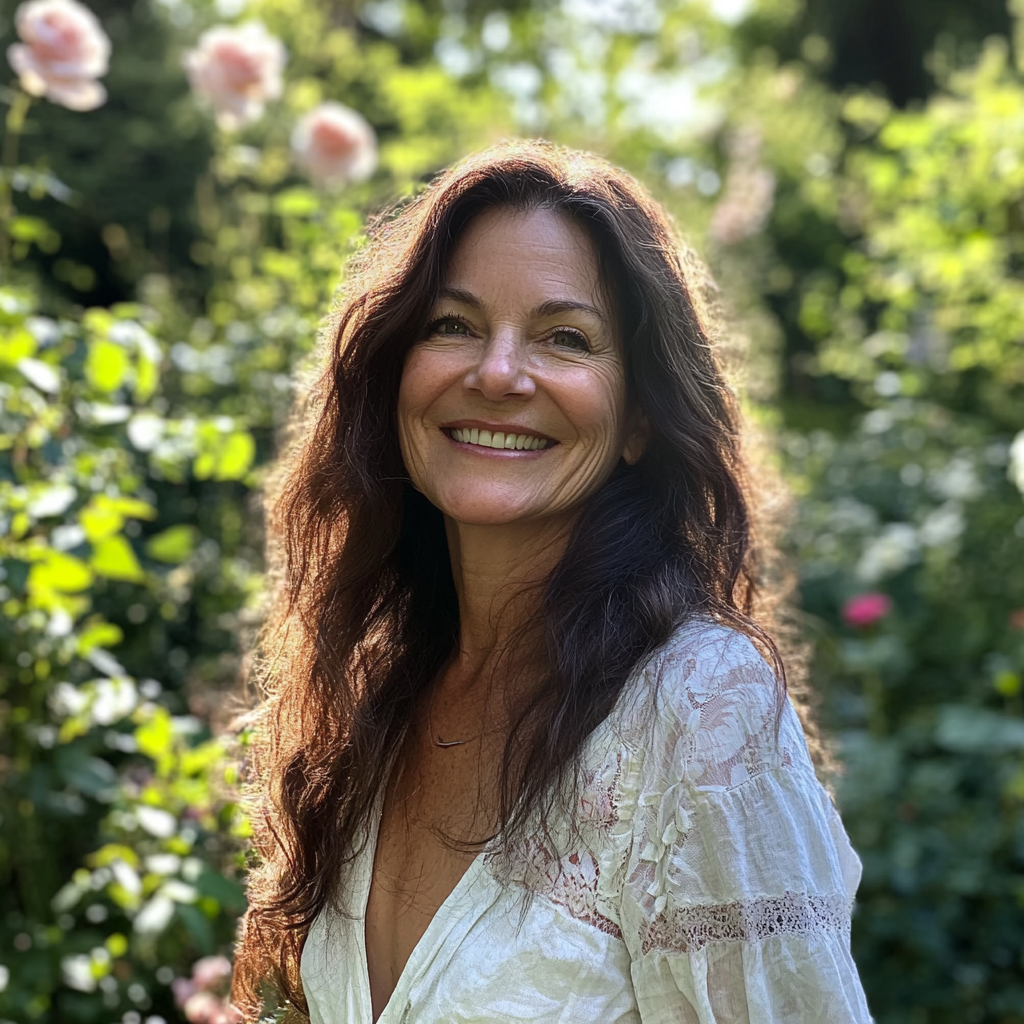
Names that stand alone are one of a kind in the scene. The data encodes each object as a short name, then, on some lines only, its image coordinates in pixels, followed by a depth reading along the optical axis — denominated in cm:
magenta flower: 342
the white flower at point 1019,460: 258
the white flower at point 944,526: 367
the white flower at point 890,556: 374
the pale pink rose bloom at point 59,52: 264
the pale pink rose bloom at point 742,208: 774
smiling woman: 116
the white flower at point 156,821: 216
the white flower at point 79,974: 228
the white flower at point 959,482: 374
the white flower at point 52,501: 204
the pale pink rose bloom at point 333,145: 339
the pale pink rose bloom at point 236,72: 322
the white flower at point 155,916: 207
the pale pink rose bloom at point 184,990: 226
